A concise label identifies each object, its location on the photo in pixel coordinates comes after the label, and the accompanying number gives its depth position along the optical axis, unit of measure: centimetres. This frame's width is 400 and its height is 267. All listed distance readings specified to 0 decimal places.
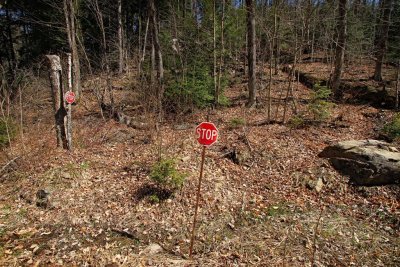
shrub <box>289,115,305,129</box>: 887
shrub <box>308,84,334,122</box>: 926
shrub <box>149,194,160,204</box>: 557
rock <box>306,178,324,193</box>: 636
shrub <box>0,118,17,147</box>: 784
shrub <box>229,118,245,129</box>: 928
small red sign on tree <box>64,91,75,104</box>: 702
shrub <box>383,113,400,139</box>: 795
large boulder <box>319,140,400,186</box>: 629
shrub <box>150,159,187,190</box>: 568
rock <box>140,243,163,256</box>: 449
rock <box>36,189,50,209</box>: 553
